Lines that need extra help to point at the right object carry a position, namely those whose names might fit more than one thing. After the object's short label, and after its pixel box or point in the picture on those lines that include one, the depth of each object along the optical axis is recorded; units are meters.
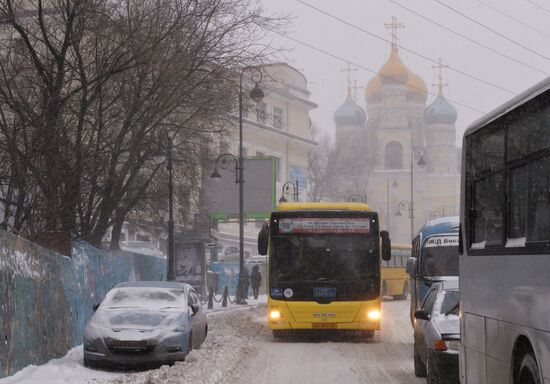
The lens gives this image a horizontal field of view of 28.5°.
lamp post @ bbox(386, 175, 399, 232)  120.00
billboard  60.09
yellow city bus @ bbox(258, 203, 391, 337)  23.33
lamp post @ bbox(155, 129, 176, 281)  28.19
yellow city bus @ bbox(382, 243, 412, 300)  52.66
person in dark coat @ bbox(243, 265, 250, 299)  45.46
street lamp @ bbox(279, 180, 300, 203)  51.61
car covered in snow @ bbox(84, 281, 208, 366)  16.84
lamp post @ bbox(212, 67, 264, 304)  43.31
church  121.06
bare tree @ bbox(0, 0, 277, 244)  20.98
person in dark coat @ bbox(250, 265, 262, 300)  50.44
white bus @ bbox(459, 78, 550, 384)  7.59
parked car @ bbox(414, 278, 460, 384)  12.92
